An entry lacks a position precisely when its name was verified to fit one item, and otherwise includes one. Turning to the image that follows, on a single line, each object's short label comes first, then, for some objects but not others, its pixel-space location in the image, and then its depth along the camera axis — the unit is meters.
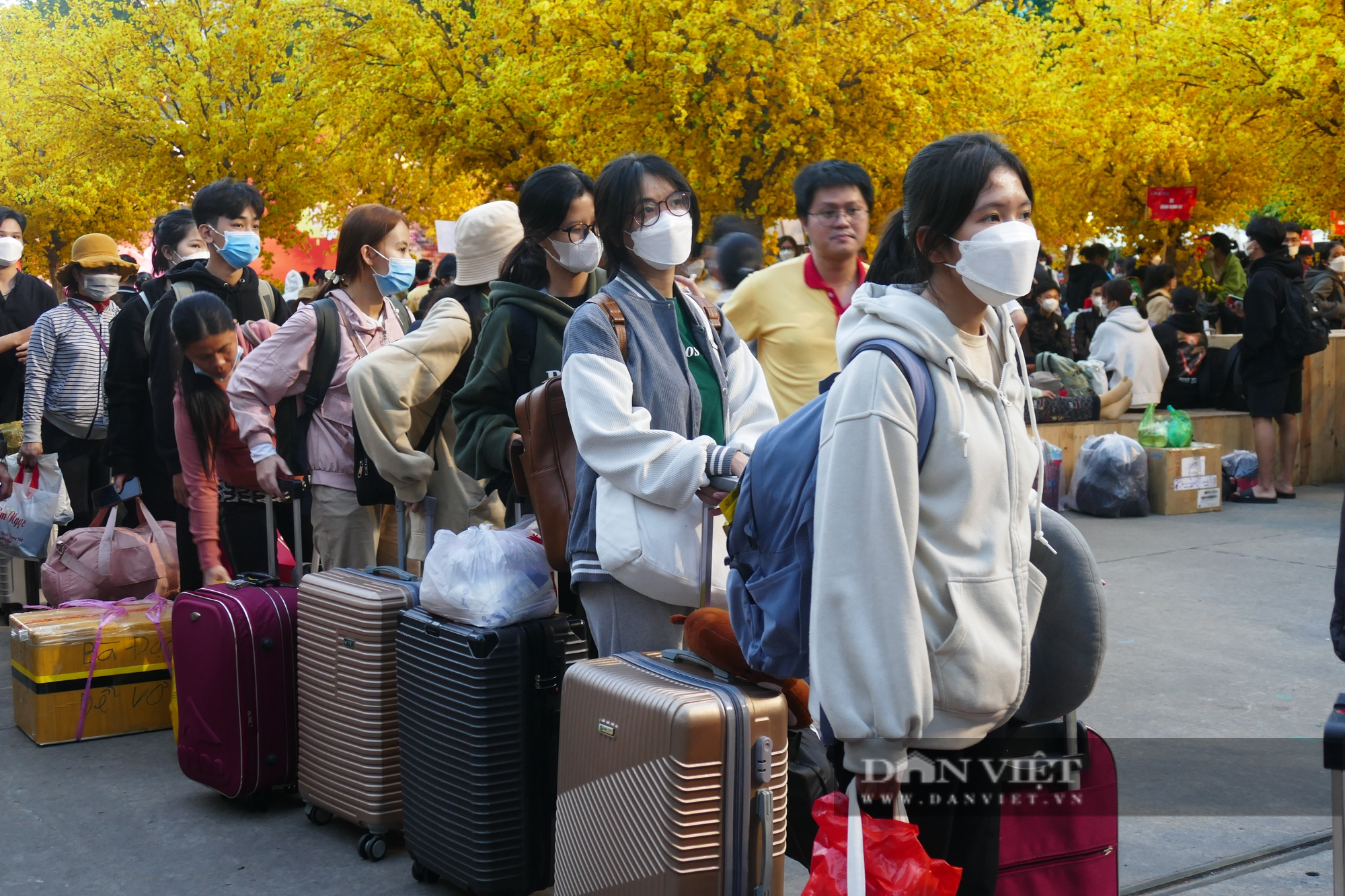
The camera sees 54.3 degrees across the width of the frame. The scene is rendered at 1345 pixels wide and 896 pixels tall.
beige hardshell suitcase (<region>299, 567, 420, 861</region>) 3.67
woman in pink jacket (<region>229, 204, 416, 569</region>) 4.42
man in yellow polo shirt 4.08
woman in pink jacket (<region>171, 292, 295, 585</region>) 4.79
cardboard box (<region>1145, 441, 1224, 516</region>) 9.62
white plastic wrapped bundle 3.29
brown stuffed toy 2.60
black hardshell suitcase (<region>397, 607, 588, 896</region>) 3.24
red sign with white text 15.34
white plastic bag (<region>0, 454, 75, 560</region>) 6.58
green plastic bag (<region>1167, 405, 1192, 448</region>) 9.84
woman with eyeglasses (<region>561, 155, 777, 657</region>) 2.86
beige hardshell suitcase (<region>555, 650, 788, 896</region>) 2.46
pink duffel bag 5.40
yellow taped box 4.75
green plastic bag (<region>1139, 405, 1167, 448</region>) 9.91
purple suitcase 4.01
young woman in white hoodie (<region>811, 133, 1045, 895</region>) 2.00
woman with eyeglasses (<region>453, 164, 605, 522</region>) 3.62
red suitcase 2.39
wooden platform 10.88
